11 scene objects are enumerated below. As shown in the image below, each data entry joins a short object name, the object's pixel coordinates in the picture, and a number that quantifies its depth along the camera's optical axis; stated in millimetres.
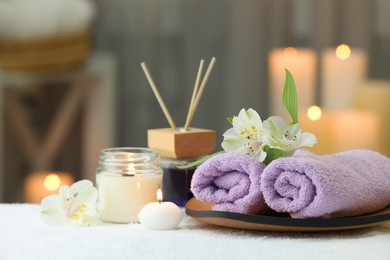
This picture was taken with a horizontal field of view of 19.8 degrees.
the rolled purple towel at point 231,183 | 1099
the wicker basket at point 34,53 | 2382
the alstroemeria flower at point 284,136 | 1124
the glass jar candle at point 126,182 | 1167
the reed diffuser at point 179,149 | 1215
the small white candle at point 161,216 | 1118
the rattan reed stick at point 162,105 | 1231
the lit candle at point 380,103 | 2130
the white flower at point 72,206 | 1147
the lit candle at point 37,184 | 2532
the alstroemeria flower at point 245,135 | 1134
